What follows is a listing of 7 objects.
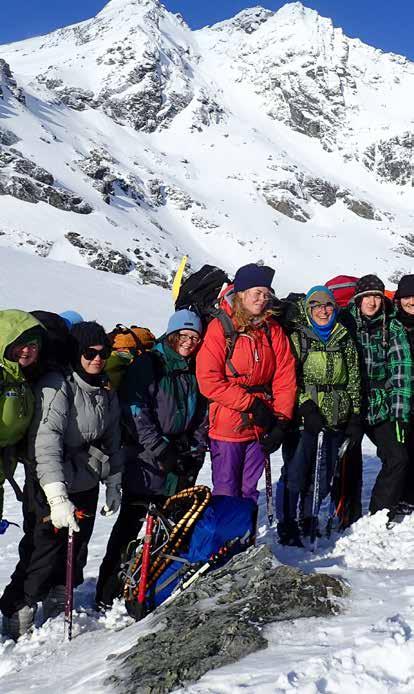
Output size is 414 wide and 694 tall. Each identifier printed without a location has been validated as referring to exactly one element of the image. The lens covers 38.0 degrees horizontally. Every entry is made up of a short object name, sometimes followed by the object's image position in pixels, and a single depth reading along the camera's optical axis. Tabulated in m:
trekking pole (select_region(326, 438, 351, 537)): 5.22
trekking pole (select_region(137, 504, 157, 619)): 4.16
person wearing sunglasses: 4.00
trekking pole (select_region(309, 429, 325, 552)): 5.04
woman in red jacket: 4.56
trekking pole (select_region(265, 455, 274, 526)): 5.05
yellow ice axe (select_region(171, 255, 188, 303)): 5.33
